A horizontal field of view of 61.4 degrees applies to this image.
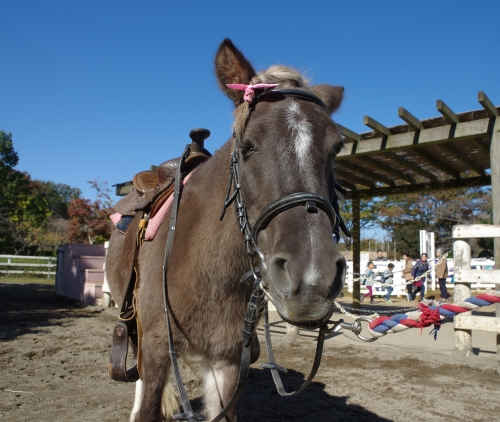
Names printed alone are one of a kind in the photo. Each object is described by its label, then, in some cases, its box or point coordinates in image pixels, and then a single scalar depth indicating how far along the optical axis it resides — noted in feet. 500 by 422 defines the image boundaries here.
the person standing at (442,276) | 43.34
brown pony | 4.79
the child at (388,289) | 52.42
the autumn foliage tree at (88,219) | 78.48
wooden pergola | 21.75
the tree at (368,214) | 99.30
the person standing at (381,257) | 61.92
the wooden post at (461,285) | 20.06
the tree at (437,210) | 104.58
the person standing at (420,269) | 44.59
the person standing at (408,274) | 52.11
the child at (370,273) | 50.25
